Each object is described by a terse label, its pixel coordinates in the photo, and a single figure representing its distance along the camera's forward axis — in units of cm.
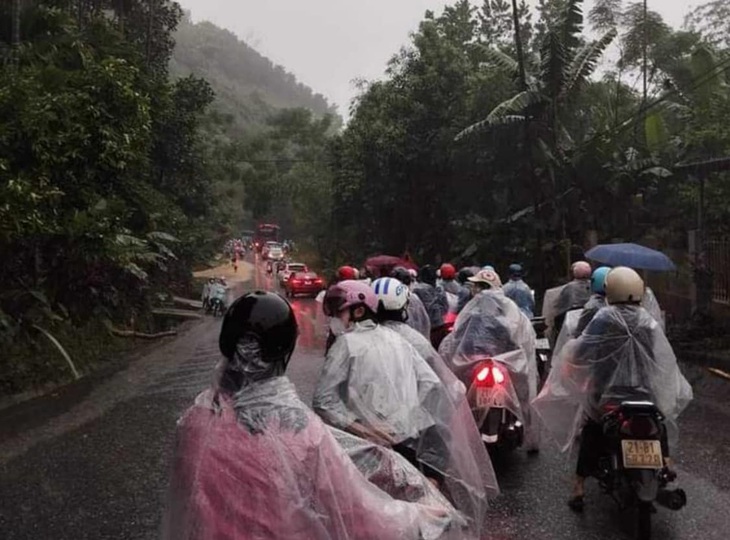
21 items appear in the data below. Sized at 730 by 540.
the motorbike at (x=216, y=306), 2880
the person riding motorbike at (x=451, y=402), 381
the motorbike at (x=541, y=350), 824
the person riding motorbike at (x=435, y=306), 874
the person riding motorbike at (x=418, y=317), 728
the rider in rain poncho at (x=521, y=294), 974
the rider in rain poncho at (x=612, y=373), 491
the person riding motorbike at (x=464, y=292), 888
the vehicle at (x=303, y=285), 3612
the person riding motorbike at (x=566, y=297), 927
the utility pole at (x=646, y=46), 2291
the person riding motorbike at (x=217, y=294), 2906
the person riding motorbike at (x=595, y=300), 605
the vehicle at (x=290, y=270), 3938
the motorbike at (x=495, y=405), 589
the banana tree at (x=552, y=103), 1731
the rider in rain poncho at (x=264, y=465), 215
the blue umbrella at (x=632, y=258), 1148
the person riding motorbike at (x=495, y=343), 620
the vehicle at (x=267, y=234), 7844
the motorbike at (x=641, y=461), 451
